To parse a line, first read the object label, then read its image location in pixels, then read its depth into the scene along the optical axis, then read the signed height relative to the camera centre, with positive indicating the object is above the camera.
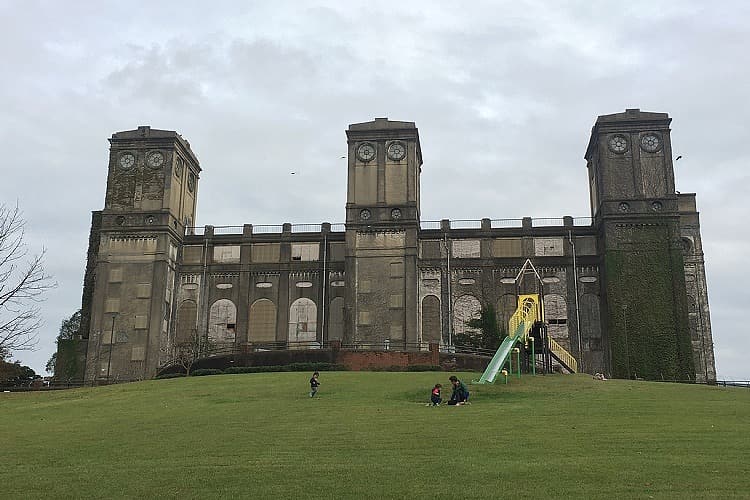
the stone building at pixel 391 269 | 56.09 +10.01
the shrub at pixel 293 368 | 47.63 +2.43
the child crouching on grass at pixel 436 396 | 28.11 +0.49
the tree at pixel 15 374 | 53.91 +2.42
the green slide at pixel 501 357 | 33.91 +2.36
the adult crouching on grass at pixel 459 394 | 28.38 +0.59
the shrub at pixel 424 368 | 46.59 +2.39
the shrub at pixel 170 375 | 51.76 +2.22
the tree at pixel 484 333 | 57.03 +5.36
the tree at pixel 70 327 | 65.57 +6.58
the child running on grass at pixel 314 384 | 31.50 +0.98
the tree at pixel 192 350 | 54.62 +4.15
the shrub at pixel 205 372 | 49.16 +2.24
